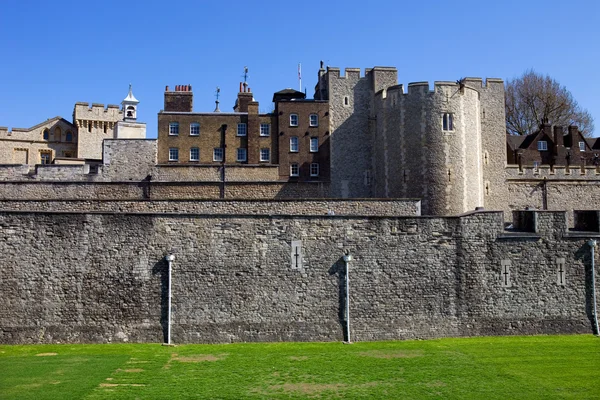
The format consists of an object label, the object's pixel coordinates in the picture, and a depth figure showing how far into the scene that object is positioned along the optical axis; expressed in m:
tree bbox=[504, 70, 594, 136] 54.97
